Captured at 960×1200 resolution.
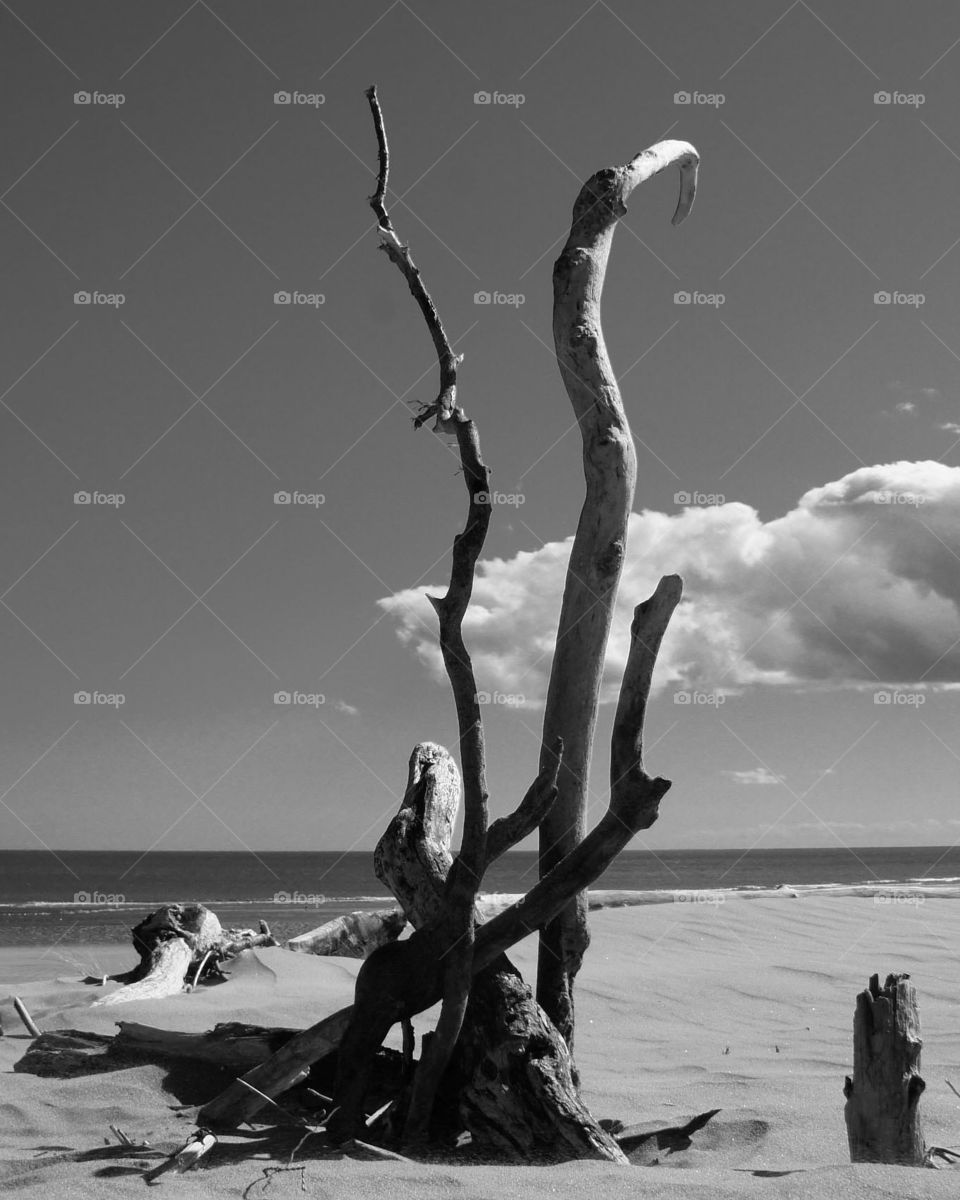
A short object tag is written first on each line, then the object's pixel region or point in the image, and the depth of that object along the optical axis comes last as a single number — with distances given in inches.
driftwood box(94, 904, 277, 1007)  328.2
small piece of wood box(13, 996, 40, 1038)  254.6
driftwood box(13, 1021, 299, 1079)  185.5
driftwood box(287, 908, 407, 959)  398.6
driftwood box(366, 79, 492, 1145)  159.2
